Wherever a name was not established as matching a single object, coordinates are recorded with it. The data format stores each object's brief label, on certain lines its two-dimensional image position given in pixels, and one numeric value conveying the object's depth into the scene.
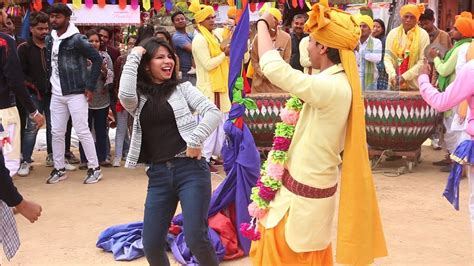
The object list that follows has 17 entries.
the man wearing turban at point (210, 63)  7.08
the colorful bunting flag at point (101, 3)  9.60
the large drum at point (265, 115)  7.50
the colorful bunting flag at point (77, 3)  8.17
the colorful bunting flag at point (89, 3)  9.61
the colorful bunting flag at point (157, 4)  10.39
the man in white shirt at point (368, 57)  8.08
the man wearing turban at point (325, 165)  2.72
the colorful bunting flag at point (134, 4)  10.18
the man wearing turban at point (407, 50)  7.64
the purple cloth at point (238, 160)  4.46
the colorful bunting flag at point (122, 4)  10.06
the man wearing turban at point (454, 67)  5.71
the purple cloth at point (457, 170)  3.81
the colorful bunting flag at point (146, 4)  10.30
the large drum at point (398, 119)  7.22
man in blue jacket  6.43
